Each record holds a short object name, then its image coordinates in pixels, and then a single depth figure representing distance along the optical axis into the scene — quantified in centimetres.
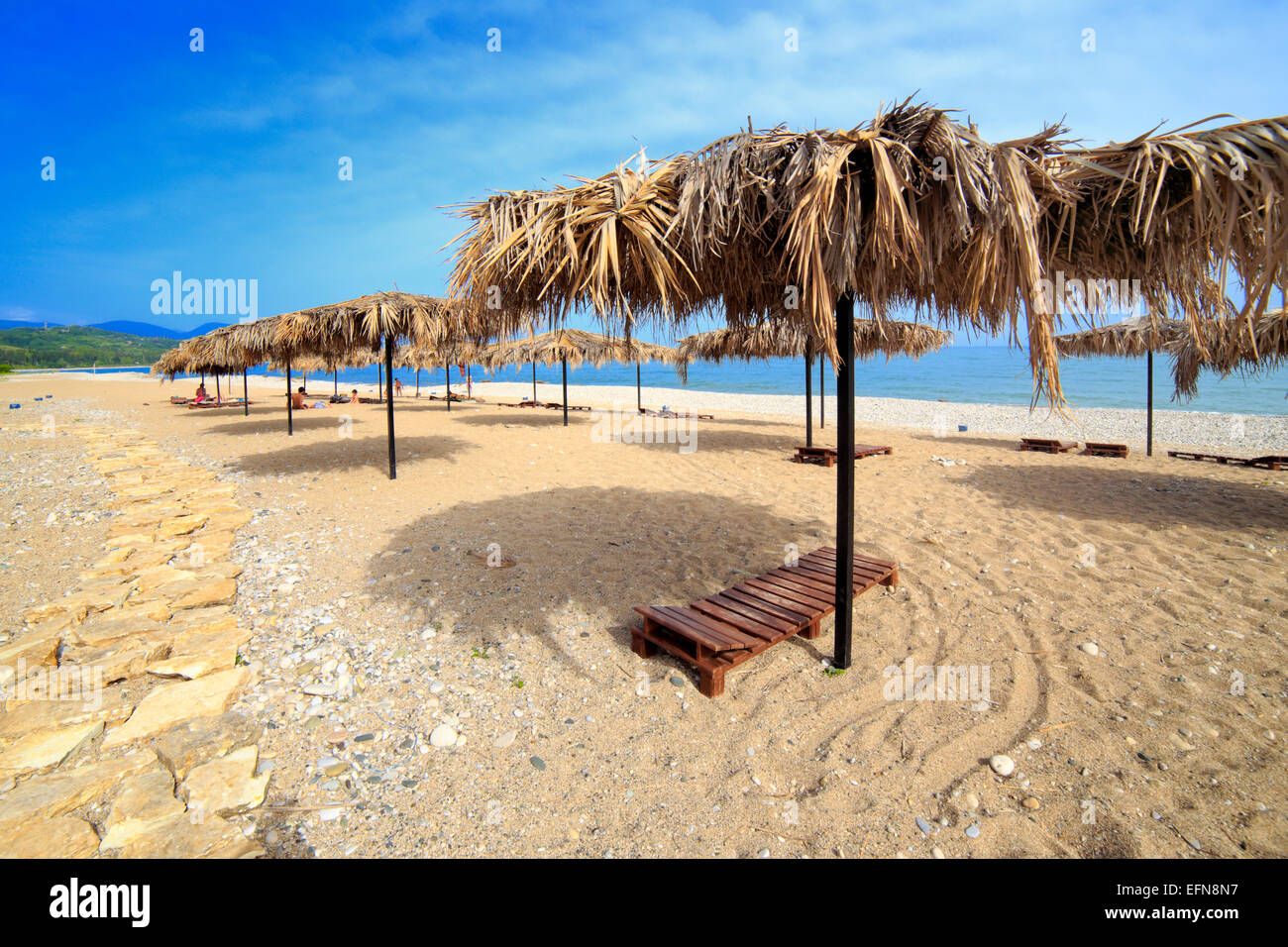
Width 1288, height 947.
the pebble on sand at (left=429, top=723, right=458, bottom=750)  239
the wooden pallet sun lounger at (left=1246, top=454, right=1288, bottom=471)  802
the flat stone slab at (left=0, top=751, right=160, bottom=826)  192
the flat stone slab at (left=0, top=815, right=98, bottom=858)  178
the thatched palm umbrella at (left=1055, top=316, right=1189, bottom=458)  949
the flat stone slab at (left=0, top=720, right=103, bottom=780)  216
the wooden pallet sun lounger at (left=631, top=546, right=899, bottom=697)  271
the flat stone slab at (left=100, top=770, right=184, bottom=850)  185
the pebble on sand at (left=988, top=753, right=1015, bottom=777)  210
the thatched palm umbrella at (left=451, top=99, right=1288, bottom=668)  196
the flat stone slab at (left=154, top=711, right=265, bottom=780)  222
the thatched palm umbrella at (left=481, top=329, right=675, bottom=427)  1502
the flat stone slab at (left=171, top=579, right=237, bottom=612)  365
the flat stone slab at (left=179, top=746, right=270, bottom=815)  199
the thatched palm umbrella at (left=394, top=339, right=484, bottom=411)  1676
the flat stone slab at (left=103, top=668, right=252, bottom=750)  239
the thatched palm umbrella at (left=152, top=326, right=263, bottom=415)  1054
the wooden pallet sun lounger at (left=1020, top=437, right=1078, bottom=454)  991
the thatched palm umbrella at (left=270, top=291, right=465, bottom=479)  712
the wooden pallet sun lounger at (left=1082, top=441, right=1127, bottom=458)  944
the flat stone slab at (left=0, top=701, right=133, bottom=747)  237
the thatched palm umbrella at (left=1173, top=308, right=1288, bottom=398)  686
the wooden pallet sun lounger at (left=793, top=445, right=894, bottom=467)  871
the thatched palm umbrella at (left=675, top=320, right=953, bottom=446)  1024
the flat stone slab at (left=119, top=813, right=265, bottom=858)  179
